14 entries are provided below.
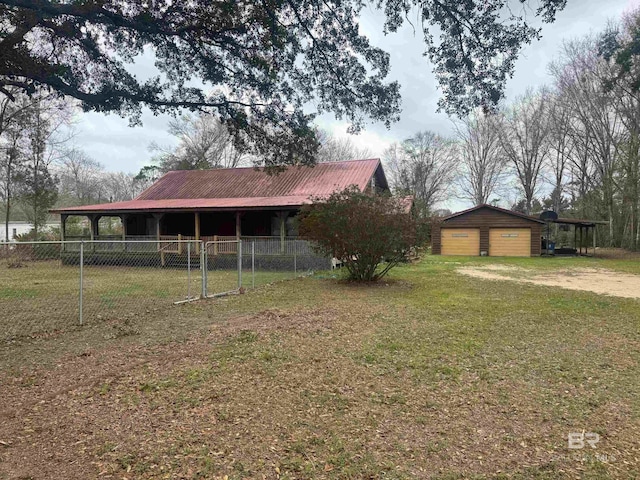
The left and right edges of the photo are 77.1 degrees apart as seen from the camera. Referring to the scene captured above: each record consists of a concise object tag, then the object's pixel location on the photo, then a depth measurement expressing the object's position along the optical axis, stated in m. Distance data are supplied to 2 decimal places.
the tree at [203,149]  36.78
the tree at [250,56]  6.24
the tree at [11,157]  23.77
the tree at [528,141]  33.72
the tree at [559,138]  30.14
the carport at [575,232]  22.85
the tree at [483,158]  37.12
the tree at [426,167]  40.09
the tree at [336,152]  39.06
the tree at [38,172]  23.50
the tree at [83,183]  39.25
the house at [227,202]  17.75
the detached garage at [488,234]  24.19
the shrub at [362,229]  10.85
